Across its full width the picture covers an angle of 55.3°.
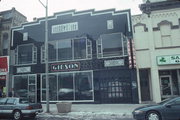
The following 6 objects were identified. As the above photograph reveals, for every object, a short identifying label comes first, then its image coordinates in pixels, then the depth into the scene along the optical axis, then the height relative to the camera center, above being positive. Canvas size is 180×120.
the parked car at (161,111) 8.90 -1.84
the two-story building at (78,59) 16.73 +2.08
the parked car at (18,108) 11.09 -1.89
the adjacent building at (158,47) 15.82 +2.79
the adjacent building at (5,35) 20.56 +5.62
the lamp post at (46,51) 13.45 +2.23
